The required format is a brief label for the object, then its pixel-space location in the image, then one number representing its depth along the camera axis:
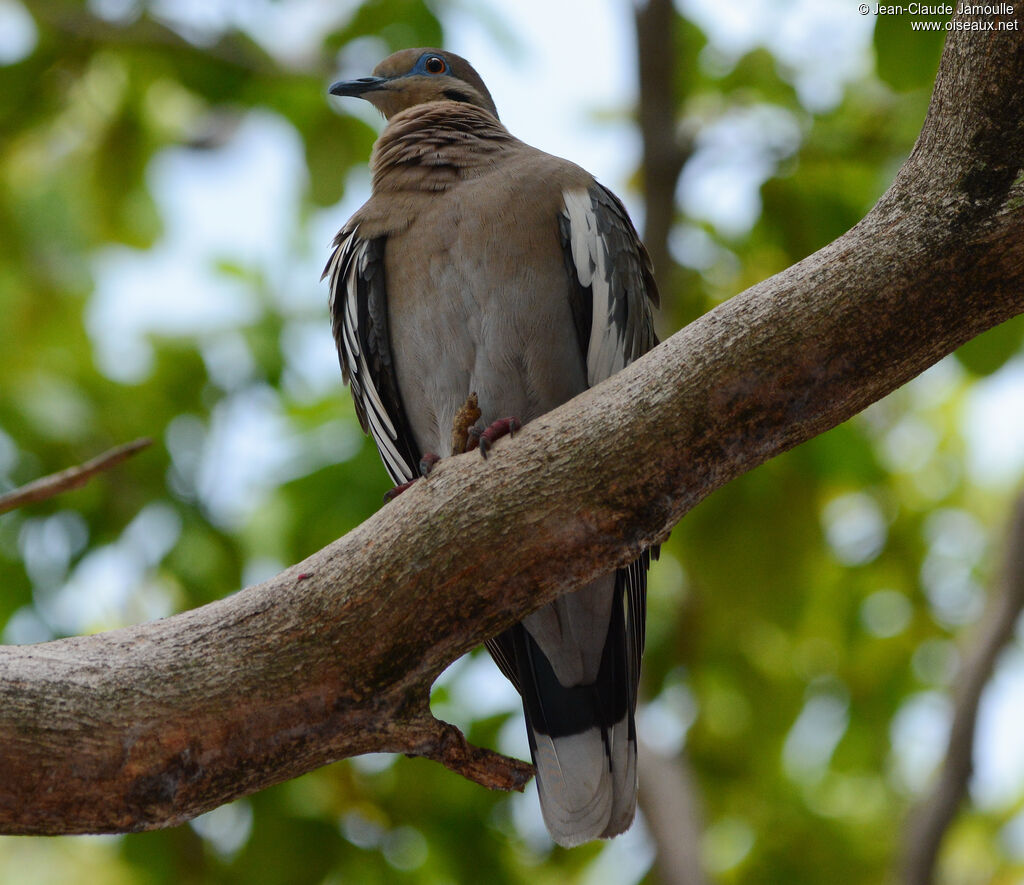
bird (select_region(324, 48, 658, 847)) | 6.97
